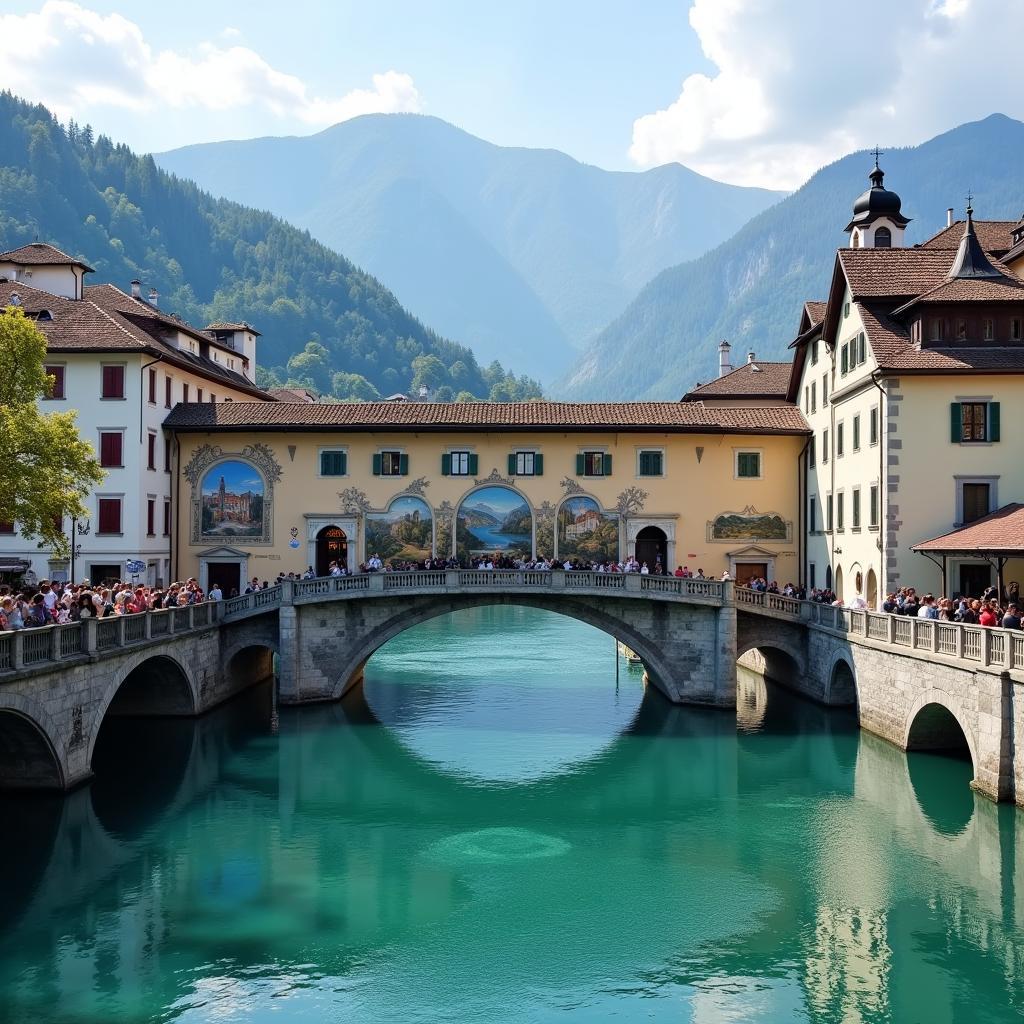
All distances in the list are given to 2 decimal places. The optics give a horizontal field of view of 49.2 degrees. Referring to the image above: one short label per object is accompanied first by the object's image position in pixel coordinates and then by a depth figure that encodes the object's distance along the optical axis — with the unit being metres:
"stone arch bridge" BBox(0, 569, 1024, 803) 30.67
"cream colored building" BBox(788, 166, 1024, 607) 36.28
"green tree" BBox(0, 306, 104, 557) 28.25
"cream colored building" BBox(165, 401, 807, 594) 46.28
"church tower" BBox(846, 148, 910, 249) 56.09
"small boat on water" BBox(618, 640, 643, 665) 57.59
